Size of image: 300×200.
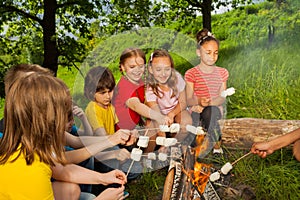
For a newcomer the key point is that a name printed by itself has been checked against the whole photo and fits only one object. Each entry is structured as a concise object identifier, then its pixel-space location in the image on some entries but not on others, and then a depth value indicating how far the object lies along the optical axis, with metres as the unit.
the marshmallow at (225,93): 1.57
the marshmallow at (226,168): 1.60
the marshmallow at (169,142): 1.50
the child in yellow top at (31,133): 1.08
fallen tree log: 1.75
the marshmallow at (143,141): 1.48
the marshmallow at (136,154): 1.54
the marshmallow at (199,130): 1.60
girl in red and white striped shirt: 1.55
